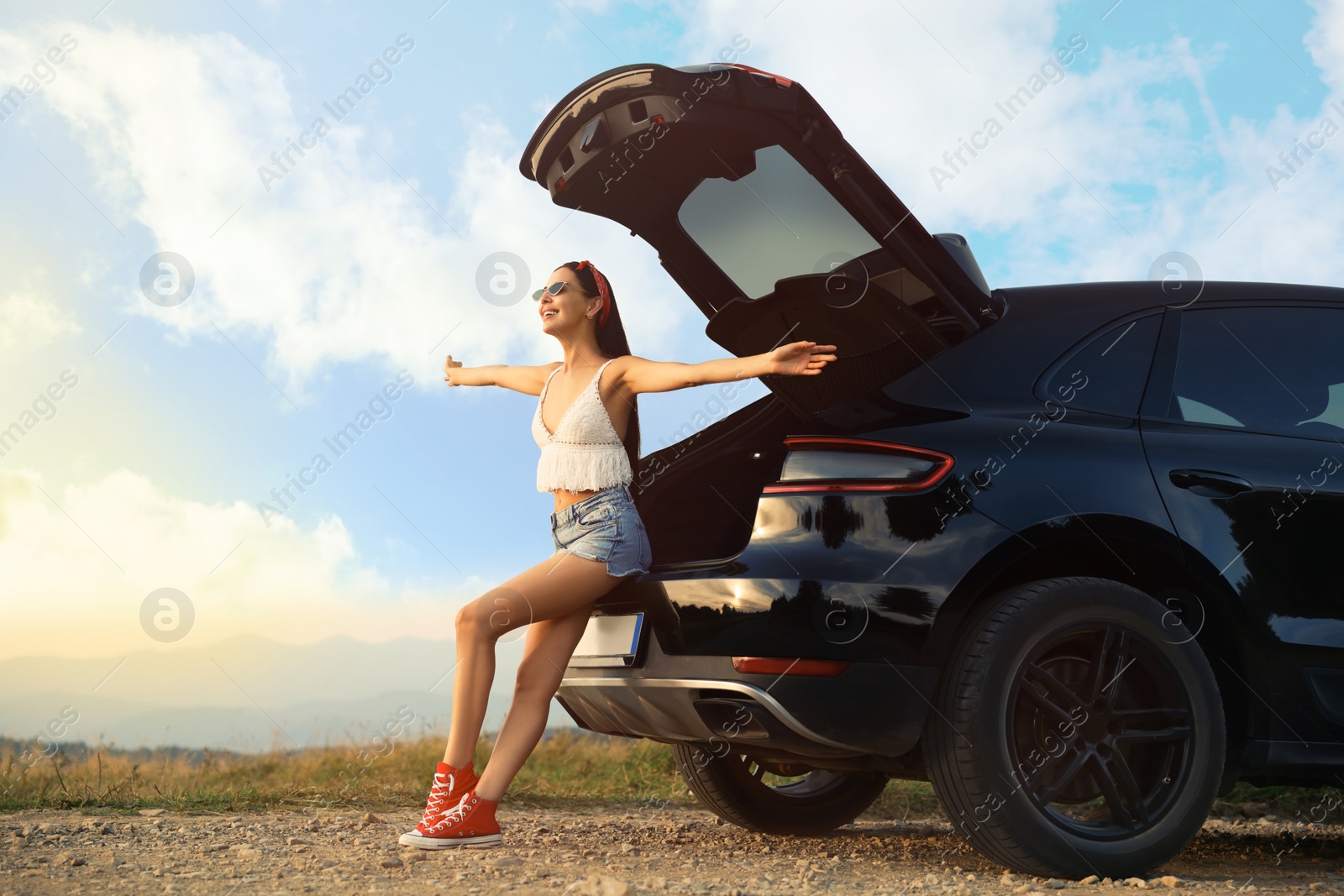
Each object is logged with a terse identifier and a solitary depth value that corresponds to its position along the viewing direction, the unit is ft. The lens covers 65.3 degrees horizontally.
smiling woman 10.73
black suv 9.26
